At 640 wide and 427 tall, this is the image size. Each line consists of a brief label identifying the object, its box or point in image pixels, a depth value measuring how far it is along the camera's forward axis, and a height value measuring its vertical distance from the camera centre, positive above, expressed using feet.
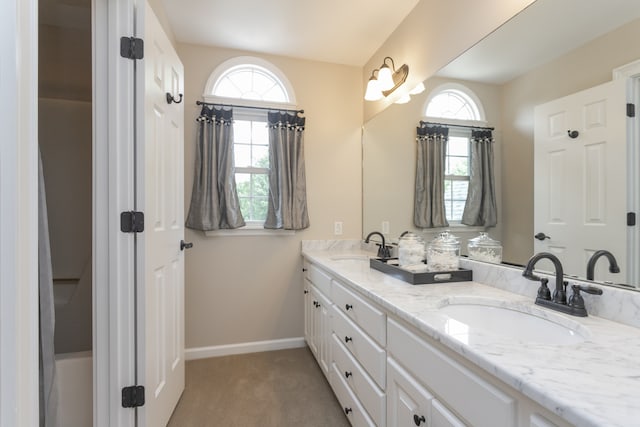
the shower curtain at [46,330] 3.78 -1.50
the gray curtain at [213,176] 8.14 +0.98
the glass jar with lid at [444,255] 5.22 -0.75
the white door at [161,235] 4.70 -0.40
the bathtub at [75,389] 4.65 -2.71
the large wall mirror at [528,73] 3.40 +1.90
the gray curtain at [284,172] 8.63 +1.16
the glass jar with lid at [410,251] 5.70 -0.72
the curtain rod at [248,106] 8.30 +2.99
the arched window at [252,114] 8.70 +2.82
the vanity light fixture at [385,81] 7.45 +3.33
